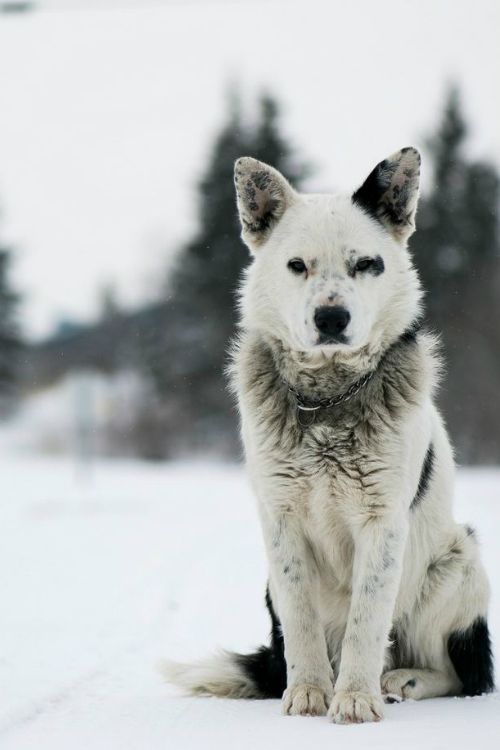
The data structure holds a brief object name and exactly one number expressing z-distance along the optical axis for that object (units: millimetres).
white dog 3857
